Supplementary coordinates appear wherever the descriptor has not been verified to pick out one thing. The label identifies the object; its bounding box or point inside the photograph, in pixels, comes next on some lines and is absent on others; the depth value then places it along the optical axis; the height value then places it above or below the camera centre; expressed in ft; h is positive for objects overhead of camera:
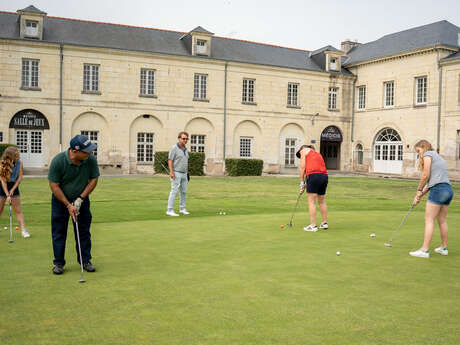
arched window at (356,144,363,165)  135.54 +1.77
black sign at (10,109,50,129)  103.58 +7.38
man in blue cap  18.83 -1.48
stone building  105.50 +15.55
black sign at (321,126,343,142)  135.44 +7.01
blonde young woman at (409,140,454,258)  23.07 -1.39
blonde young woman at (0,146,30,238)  27.48 -1.48
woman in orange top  31.68 -1.20
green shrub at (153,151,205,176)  105.81 -1.11
